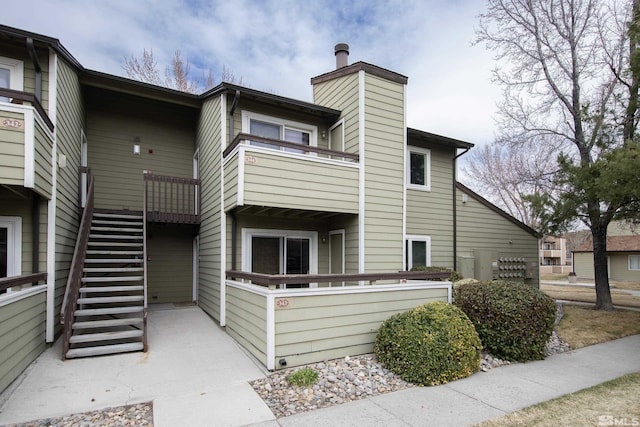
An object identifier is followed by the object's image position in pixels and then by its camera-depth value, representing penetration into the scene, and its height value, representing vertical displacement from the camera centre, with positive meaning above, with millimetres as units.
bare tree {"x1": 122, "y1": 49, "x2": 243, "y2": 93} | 18286 +8854
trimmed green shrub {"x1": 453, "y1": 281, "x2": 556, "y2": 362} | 6156 -1541
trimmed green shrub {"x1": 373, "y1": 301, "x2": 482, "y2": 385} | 5176 -1720
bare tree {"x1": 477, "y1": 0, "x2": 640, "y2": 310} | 8555 +4314
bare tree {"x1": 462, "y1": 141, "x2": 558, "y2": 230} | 27380 +4504
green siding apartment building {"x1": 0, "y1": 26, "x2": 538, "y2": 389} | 5707 +595
